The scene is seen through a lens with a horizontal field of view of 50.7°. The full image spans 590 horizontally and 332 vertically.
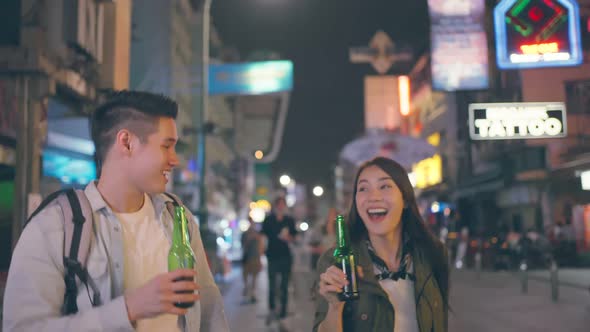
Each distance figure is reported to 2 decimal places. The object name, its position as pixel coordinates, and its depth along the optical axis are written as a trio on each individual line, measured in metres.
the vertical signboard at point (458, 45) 14.40
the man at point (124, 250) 2.11
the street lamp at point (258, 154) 26.34
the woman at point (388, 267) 3.26
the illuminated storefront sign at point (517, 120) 9.81
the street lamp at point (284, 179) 47.06
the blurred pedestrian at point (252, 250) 15.88
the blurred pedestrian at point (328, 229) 10.60
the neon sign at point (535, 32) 12.02
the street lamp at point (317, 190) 31.48
